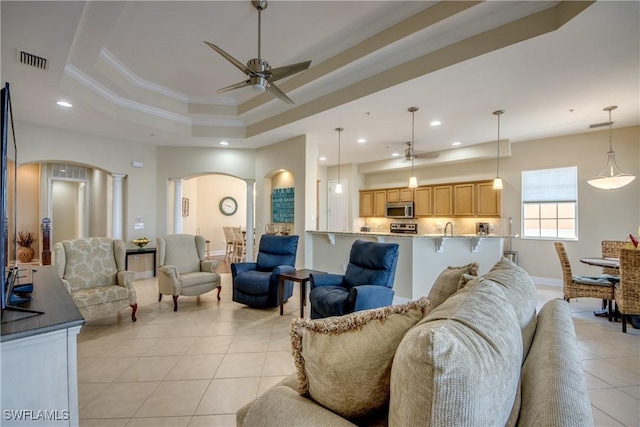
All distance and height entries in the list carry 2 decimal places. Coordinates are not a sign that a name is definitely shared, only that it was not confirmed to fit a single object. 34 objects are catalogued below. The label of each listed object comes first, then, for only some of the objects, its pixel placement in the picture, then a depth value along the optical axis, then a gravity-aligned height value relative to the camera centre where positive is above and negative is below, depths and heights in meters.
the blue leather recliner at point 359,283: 2.84 -0.79
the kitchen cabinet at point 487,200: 6.27 +0.32
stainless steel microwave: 7.57 +0.11
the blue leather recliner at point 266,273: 3.96 -0.87
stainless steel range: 7.50 -0.37
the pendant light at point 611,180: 3.97 +0.49
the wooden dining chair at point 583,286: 3.67 -0.92
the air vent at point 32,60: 2.75 +1.50
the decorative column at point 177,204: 6.36 +0.18
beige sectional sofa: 0.65 -0.44
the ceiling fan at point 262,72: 2.62 +1.30
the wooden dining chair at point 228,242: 8.30 -0.85
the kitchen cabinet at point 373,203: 8.31 +0.33
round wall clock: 10.10 +0.25
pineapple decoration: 7.27 -0.87
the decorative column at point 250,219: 6.49 -0.13
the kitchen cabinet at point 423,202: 7.37 +0.32
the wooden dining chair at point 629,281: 3.13 -0.73
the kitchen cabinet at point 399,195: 7.77 +0.53
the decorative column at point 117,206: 5.80 +0.13
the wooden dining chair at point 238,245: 7.76 -0.87
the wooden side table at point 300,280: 3.66 -0.85
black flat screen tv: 1.38 -0.03
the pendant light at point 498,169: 4.27 +0.98
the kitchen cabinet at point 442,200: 6.97 +0.35
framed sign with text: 5.76 +0.18
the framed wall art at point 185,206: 8.53 +0.20
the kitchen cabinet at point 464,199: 6.62 +0.36
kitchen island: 4.25 -0.61
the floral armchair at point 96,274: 3.20 -0.76
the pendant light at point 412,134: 4.14 +1.47
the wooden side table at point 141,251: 5.62 -0.77
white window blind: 5.52 +0.60
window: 5.53 +0.24
